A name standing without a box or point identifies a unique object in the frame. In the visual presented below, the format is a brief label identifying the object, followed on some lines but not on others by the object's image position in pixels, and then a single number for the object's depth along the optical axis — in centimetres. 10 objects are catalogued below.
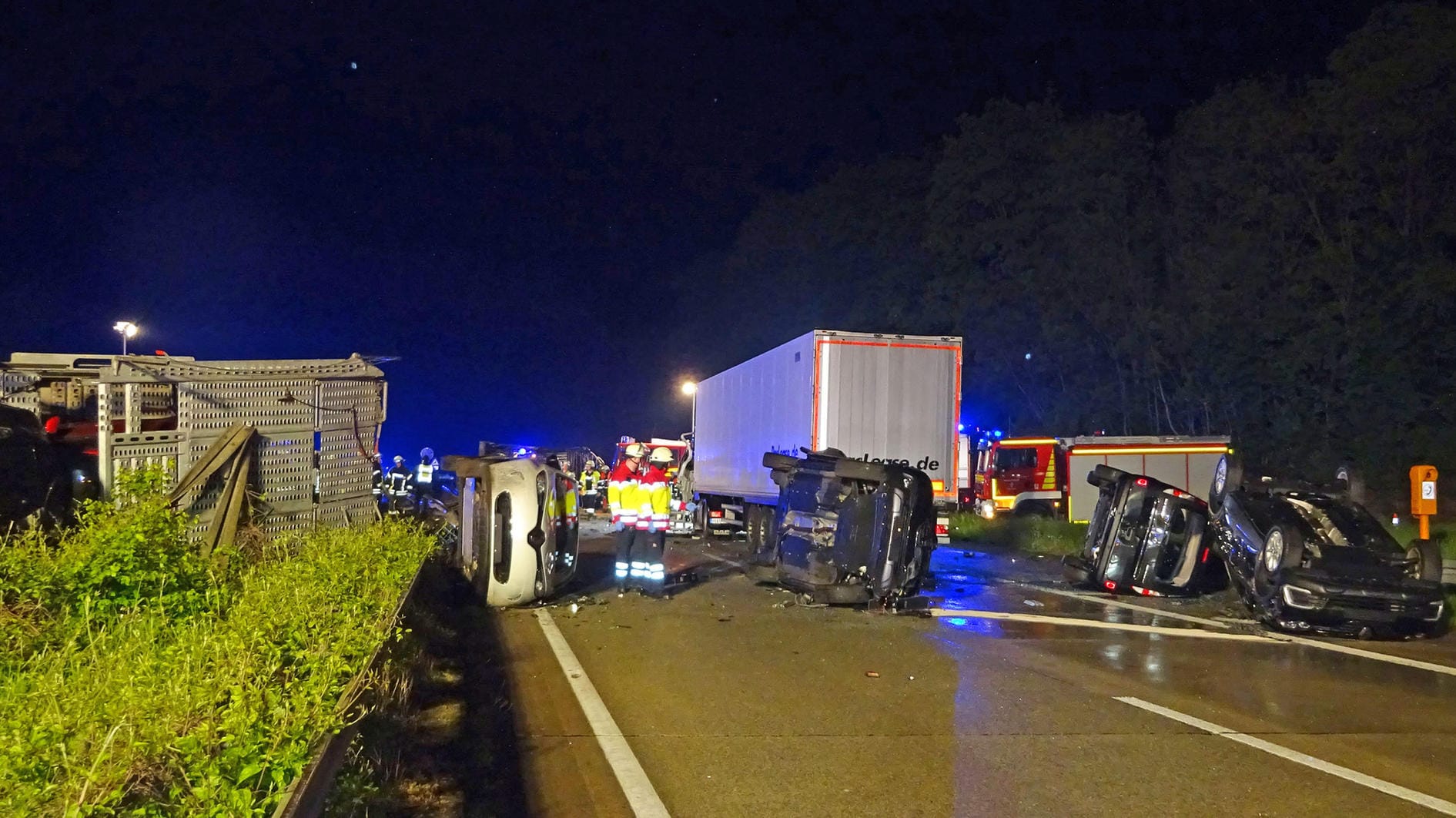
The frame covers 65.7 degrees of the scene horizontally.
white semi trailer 1634
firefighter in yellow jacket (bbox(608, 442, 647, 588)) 1289
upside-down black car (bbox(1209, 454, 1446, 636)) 1123
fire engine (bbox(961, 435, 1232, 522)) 2495
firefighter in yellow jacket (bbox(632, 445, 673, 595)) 1289
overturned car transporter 892
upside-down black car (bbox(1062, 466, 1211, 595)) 1363
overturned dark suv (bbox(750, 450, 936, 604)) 1175
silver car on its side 1142
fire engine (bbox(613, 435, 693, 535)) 2209
